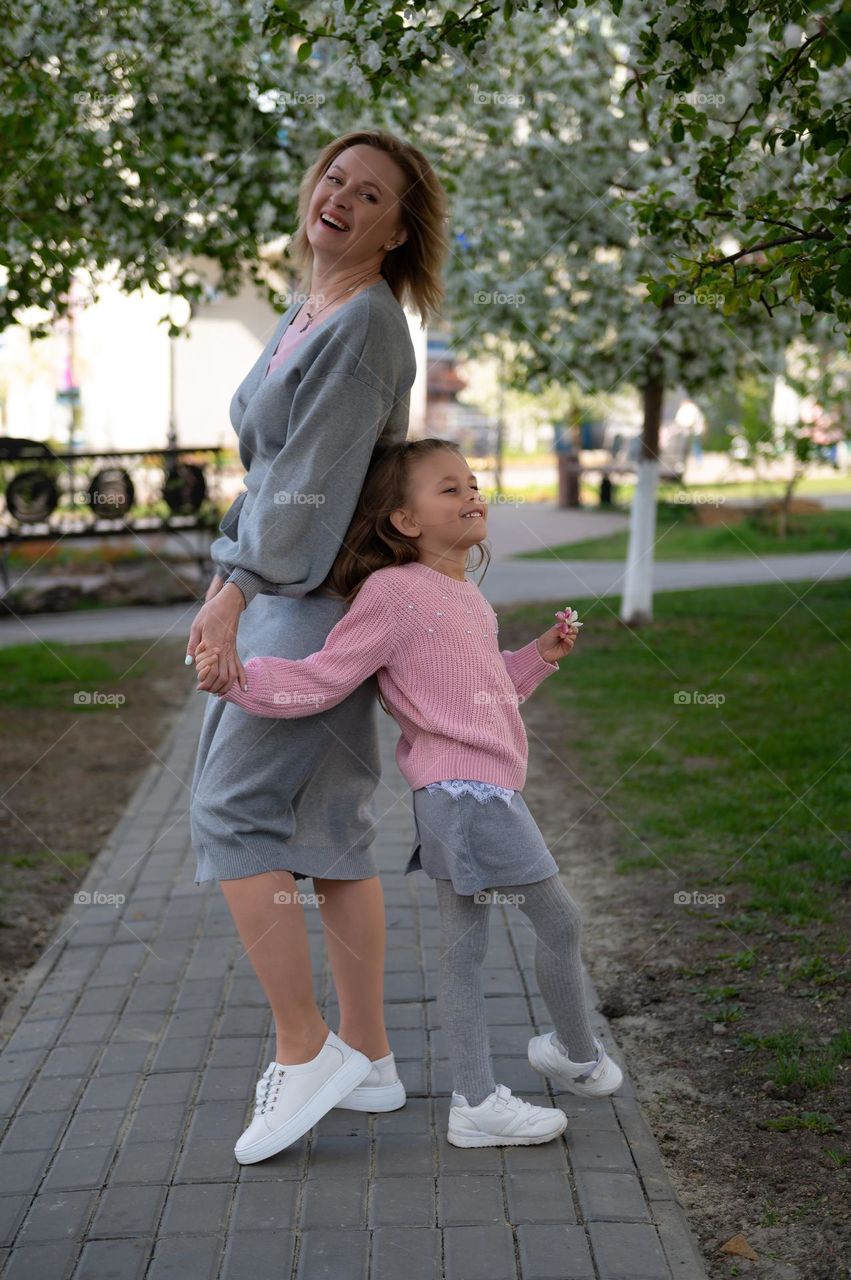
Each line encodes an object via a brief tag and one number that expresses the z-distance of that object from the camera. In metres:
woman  2.83
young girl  2.91
